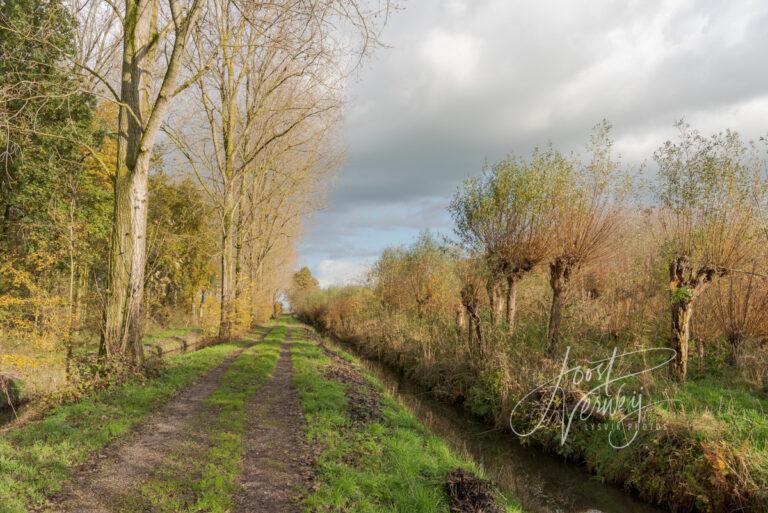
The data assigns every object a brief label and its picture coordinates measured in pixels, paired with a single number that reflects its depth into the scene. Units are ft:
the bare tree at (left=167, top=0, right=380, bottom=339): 53.47
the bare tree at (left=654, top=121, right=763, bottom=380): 30.63
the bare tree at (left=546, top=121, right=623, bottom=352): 36.37
